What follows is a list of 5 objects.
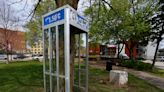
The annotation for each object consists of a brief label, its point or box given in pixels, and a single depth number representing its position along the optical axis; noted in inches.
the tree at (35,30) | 506.2
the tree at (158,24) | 456.8
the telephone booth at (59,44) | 93.8
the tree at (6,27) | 597.7
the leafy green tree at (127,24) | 480.6
